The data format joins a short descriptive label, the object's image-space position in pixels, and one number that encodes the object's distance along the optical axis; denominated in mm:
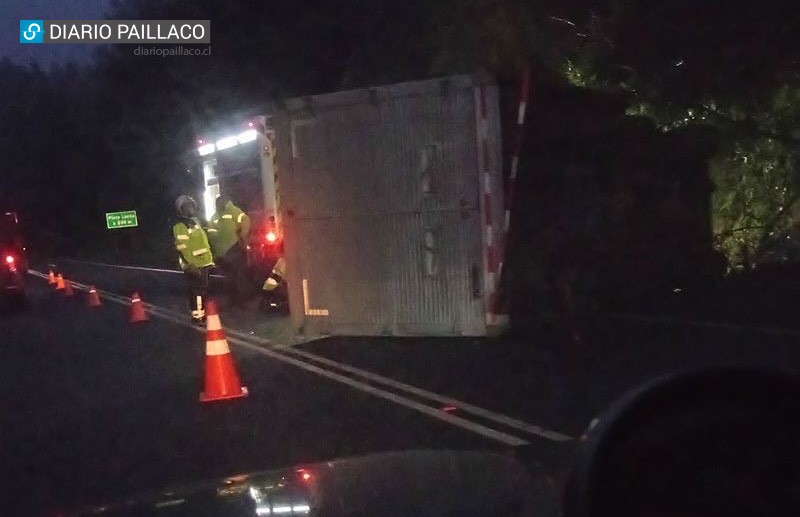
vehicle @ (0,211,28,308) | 23625
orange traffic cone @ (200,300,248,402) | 10055
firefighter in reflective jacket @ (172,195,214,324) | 16672
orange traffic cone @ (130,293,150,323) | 18219
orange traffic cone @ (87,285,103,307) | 22341
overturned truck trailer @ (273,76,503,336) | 12141
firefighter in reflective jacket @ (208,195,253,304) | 17625
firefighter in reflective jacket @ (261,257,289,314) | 16922
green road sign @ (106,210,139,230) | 53531
